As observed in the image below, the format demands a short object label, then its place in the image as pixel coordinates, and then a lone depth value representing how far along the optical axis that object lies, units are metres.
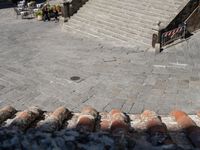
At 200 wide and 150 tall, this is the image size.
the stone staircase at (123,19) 16.22
